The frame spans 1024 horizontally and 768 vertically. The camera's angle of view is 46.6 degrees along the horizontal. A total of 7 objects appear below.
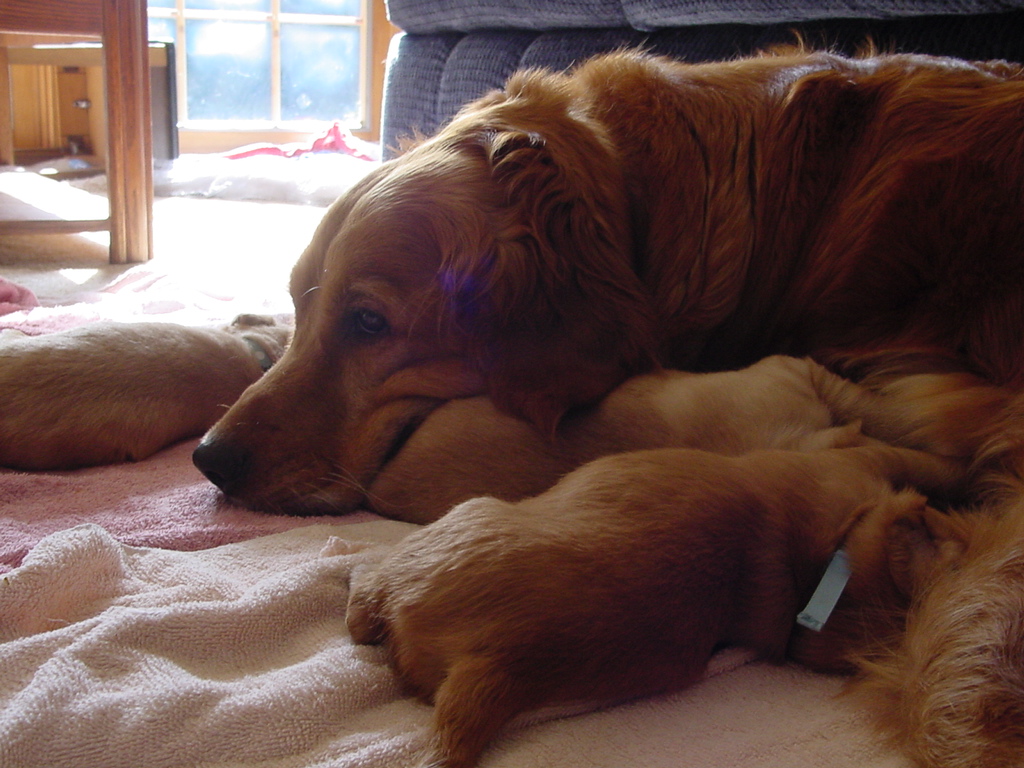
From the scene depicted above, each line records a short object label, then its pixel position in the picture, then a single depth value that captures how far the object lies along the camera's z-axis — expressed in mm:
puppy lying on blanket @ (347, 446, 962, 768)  457
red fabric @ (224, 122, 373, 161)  2748
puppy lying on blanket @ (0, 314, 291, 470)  689
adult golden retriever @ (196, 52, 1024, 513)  605
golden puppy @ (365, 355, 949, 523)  576
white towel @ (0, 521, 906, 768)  449
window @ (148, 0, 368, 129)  3071
